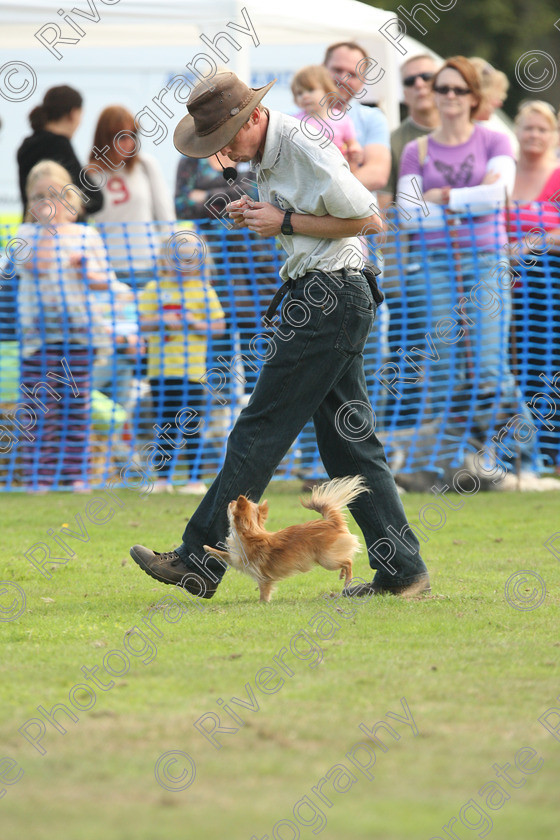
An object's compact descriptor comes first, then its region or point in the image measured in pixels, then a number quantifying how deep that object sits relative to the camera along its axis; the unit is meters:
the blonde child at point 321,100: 16.91
